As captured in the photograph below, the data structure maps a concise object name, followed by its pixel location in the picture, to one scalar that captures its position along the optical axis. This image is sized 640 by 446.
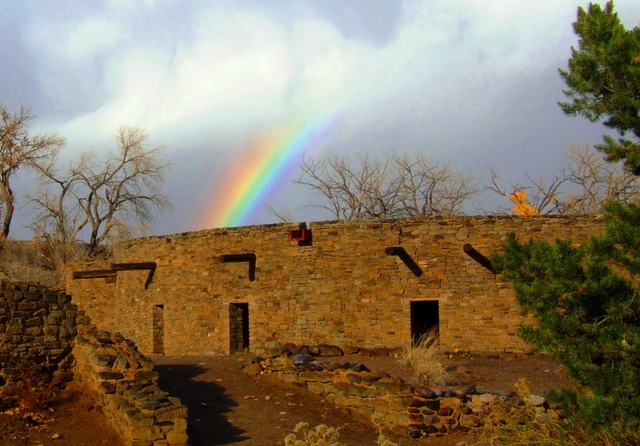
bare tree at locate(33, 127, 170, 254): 34.28
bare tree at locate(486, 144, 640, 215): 27.59
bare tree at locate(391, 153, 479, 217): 29.84
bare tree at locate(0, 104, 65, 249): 32.78
